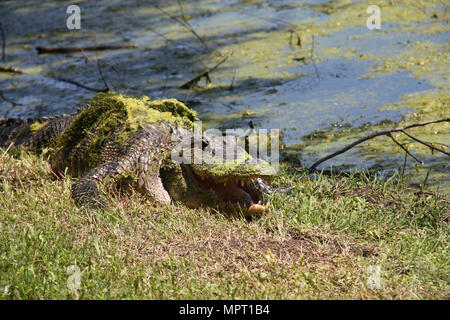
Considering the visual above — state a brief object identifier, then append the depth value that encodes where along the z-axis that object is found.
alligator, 8.78
